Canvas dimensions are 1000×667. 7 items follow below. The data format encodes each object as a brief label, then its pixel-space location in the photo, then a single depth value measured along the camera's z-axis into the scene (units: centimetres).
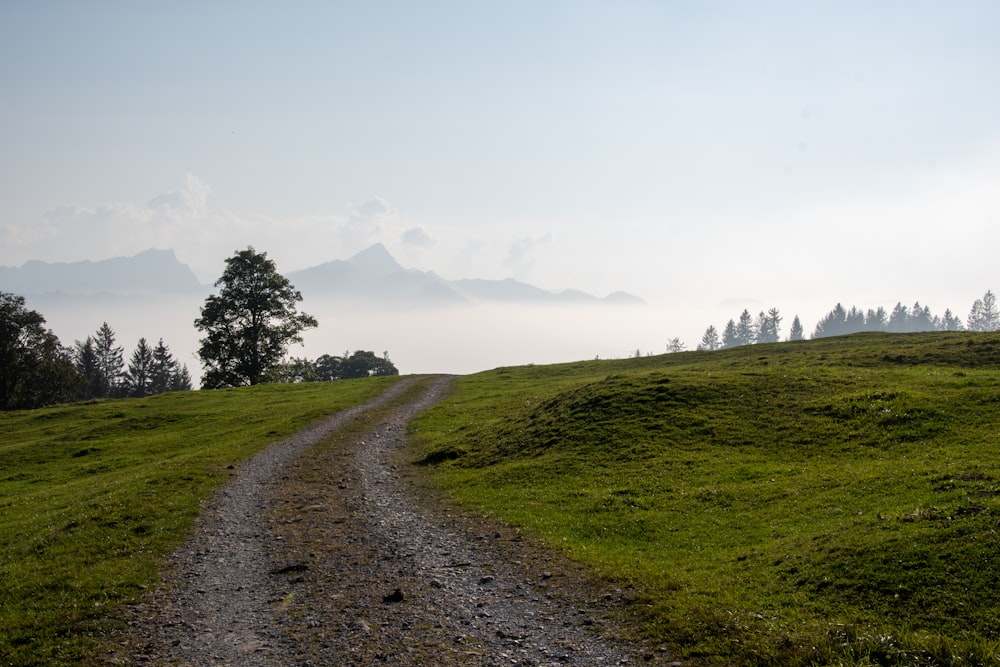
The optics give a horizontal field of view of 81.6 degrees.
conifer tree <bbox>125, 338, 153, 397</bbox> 15425
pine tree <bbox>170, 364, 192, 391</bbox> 16575
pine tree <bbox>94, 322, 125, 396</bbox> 16125
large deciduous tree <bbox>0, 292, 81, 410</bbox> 8238
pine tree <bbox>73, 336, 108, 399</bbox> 14025
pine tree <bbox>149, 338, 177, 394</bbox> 15650
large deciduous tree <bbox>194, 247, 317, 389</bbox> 8606
